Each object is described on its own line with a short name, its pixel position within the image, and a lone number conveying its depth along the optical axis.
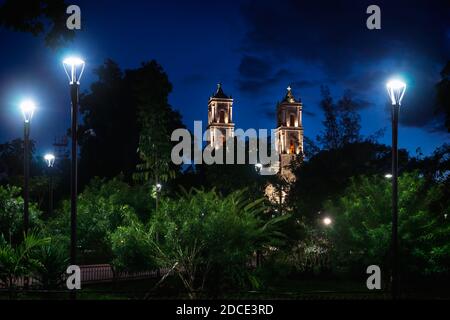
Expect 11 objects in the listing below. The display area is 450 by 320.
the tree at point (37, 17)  11.98
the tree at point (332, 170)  38.22
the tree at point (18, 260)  12.81
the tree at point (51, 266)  14.84
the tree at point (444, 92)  20.23
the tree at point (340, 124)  41.09
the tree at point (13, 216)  27.17
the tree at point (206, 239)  16.11
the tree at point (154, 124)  35.66
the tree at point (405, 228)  19.41
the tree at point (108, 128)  55.81
